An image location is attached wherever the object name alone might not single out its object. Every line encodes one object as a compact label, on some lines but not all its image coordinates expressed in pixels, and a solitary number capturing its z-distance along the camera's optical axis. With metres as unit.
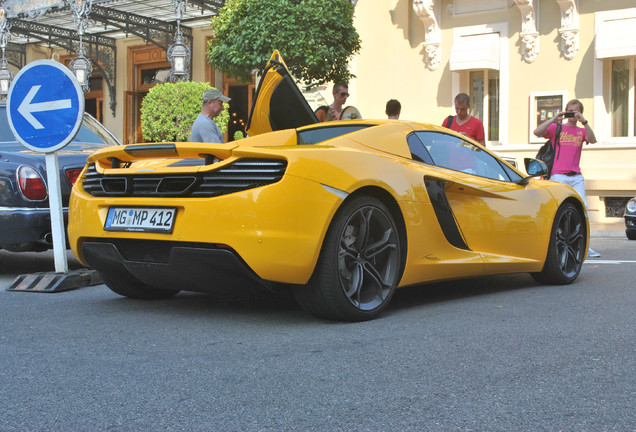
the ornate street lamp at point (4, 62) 25.81
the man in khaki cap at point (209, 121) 7.53
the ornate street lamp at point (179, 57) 22.78
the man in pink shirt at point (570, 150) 8.84
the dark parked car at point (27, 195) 6.45
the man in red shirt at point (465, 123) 8.23
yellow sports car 4.07
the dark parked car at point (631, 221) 12.35
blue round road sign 6.08
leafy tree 16.81
